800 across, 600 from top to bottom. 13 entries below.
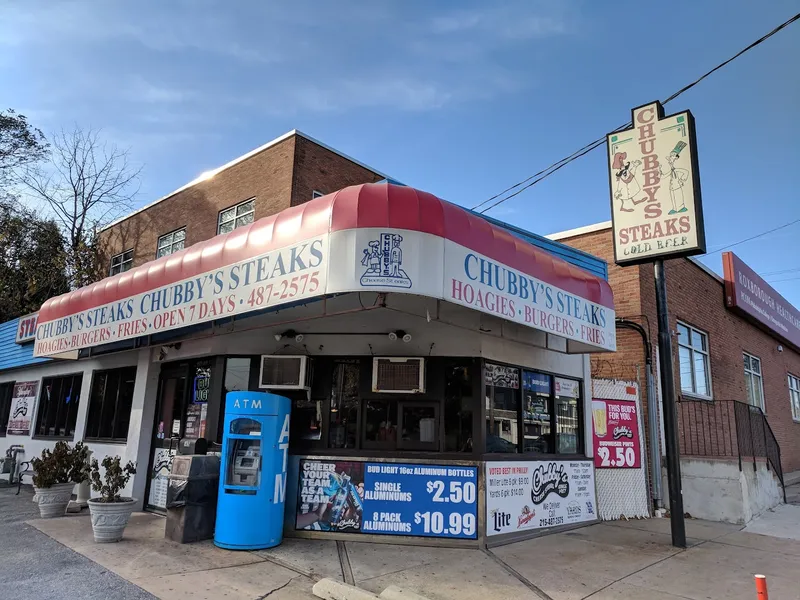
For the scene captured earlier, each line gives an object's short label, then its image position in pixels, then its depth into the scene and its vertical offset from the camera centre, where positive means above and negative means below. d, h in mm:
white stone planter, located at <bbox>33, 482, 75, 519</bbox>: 9312 -1330
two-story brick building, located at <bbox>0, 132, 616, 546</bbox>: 6066 +1112
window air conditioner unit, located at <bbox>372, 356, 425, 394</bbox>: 8164 +746
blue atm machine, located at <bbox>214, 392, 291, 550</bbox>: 7152 -643
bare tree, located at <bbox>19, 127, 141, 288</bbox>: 18641 +7151
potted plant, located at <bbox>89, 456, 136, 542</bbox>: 7438 -1163
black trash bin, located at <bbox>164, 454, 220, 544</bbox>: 7531 -1044
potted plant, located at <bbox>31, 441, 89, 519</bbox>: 9312 -1010
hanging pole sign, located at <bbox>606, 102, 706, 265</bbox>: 7988 +3567
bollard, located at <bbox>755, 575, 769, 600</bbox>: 3557 -933
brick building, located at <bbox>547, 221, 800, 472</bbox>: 12000 +2210
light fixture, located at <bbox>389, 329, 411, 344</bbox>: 8266 +1319
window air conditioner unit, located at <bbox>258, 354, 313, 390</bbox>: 8328 +754
